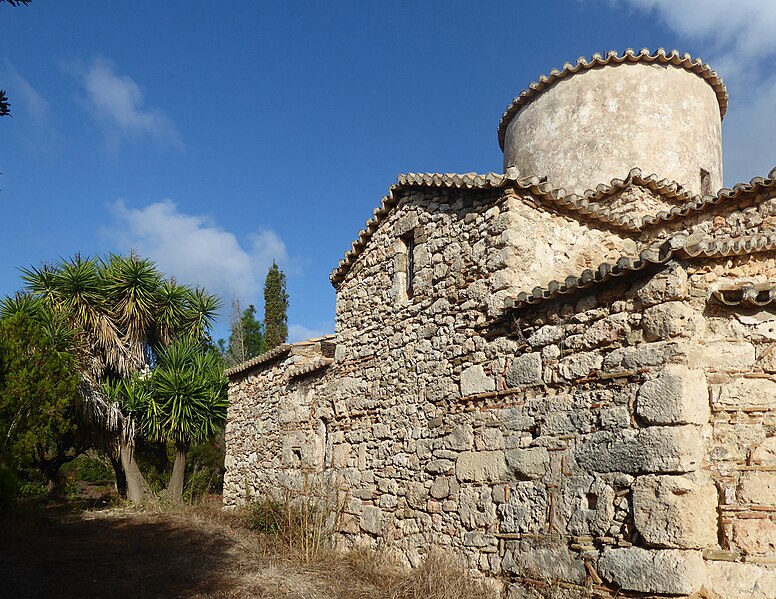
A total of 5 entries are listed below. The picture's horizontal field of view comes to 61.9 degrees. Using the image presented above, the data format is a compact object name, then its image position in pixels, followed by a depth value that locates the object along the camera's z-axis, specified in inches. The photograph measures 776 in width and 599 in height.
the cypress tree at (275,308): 954.6
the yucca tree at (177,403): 569.3
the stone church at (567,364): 209.8
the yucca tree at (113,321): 567.5
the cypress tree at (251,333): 1219.2
